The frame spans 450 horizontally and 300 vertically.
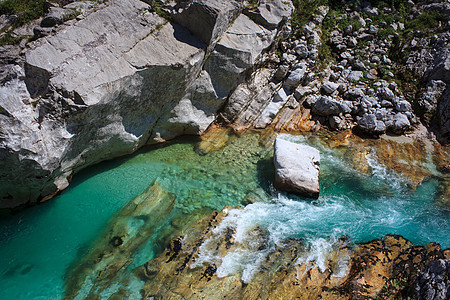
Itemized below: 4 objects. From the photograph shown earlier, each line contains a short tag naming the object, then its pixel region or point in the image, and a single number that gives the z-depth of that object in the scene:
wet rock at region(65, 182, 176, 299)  6.56
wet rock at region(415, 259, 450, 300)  5.52
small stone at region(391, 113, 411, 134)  11.70
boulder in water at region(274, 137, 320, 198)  8.91
